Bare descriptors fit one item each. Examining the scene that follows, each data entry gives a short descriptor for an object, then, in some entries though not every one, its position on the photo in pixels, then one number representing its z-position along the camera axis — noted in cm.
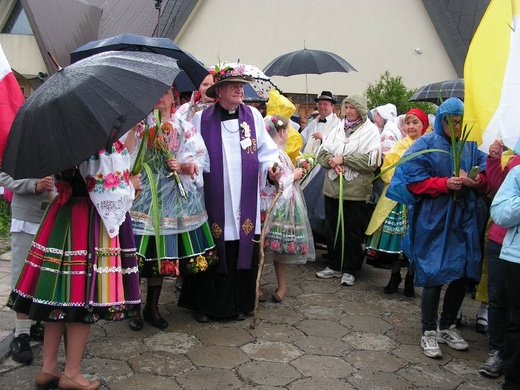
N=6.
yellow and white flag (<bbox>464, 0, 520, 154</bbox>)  300
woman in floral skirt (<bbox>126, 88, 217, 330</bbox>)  425
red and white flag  324
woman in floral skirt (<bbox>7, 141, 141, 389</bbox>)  312
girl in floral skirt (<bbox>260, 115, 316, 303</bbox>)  520
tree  1205
